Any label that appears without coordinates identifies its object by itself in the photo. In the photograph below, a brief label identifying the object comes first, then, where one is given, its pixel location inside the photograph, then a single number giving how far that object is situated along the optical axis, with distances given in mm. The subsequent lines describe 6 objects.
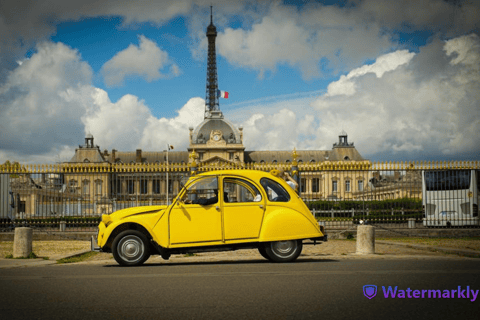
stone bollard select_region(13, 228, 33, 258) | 12398
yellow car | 10102
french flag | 100475
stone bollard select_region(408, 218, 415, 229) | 20031
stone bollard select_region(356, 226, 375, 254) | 12156
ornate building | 106900
